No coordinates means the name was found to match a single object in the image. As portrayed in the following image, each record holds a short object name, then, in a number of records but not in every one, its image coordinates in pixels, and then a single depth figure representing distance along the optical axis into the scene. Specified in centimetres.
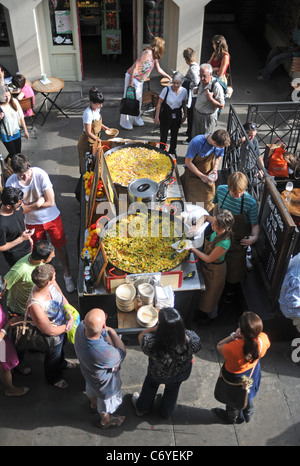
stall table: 494
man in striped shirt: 535
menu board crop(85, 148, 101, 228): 579
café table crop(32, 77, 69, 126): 948
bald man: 384
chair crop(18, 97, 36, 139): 889
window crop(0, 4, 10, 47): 1034
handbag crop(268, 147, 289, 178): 716
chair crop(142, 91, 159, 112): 954
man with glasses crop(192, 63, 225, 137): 743
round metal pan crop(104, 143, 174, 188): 693
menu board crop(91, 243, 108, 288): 490
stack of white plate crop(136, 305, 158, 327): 481
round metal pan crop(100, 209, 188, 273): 542
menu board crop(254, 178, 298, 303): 491
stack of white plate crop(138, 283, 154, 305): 486
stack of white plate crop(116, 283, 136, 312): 484
